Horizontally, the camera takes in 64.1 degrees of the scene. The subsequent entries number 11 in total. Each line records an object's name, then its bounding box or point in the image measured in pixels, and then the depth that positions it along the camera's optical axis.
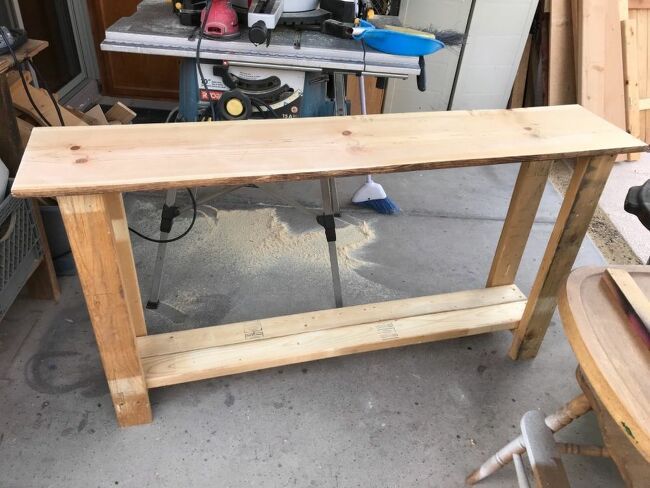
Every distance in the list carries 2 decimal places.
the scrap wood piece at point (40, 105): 1.94
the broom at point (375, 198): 2.54
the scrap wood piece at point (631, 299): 0.88
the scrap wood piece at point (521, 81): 3.33
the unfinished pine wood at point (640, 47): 3.11
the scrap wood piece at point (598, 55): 3.00
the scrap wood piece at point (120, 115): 2.53
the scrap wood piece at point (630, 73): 3.06
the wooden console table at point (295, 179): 1.10
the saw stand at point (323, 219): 1.72
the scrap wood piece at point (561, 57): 3.09
